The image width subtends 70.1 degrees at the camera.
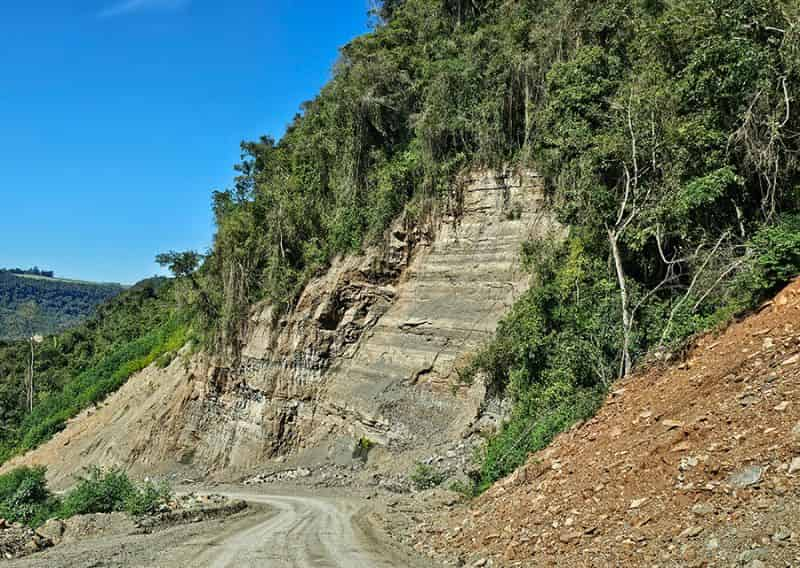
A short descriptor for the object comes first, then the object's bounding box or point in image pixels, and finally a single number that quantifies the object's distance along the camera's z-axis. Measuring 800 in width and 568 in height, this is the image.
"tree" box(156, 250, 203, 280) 44.50
